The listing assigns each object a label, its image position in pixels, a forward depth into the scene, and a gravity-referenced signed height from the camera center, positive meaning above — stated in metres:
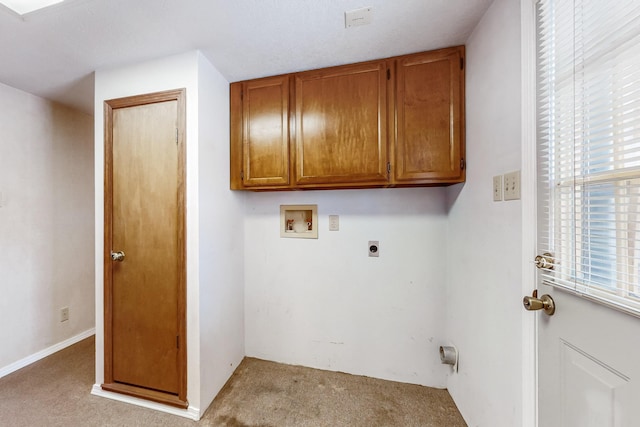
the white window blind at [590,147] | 0.59 +0.19
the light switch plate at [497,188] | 1.09 +0.11
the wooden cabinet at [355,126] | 1.44 +0.59
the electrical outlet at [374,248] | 1.80 -0.28
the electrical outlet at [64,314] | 2.18 -0.96
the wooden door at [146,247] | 1.49 -0.23
